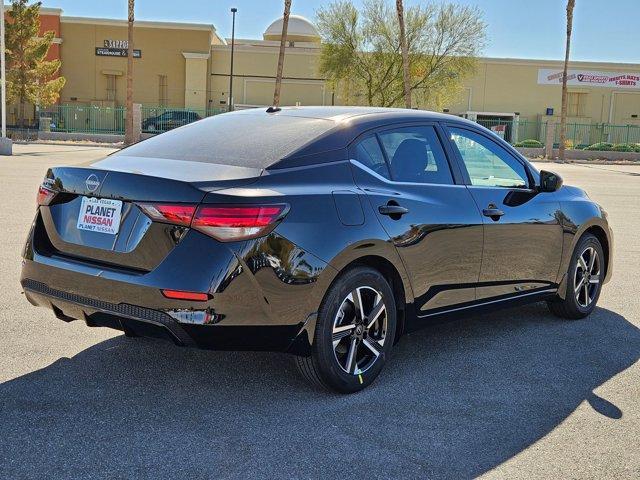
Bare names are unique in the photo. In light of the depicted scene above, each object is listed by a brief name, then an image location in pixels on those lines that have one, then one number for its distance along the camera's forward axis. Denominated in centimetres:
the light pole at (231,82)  5338
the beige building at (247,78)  5644
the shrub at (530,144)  4769
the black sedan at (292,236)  360
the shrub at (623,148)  4759
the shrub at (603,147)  4769
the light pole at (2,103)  2712
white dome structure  6412
